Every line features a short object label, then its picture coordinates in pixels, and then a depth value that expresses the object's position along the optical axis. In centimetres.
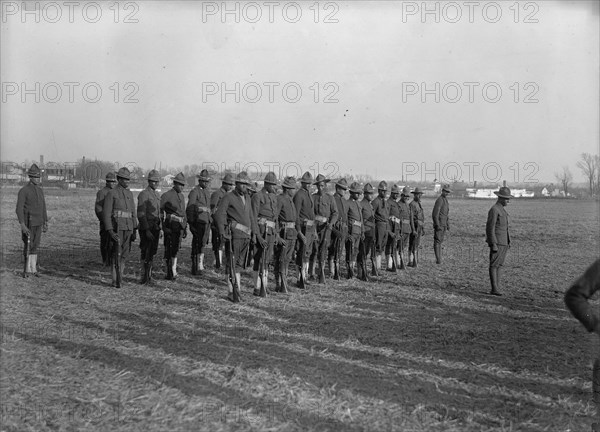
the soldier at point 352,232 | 1395
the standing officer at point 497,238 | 1211
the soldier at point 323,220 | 1302
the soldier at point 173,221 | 1275
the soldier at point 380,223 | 1498
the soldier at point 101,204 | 1378
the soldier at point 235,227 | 1046
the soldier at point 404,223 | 1625
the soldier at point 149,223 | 1221
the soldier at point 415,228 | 1705
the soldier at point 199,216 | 1376
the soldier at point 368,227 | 1442
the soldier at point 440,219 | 1720
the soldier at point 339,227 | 1362
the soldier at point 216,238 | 1406
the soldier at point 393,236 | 1561
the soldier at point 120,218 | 1139
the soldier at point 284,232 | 1166
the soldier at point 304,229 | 1234
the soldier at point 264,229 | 1113
